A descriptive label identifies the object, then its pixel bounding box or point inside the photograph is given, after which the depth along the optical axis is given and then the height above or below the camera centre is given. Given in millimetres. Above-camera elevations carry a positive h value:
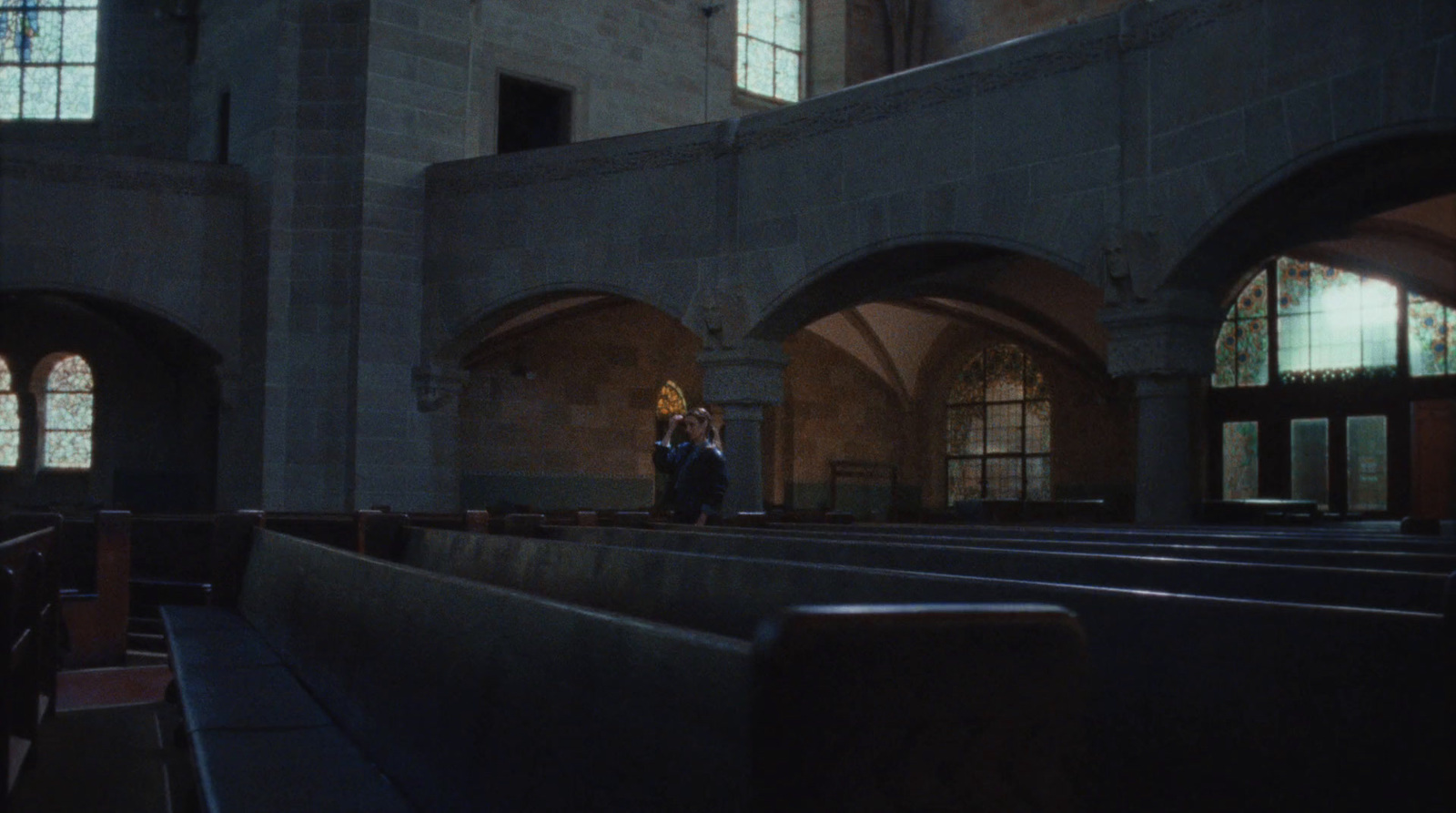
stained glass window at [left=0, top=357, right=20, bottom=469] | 15359 +415
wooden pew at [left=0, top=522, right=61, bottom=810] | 2727 -521
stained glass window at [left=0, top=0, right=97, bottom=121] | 15422 +4796
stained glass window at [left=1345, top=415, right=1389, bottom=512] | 14336 +244
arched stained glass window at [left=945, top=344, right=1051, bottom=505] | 17156 +647
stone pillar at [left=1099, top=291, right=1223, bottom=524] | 8453 +730
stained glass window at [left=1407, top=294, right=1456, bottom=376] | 13922 +1646
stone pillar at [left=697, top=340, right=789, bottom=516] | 11211 +671
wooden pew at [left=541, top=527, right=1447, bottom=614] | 1871 -170
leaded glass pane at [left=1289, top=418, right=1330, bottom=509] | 14844 +291
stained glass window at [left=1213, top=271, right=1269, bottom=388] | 15391 +1709
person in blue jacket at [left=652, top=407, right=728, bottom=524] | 7152 -30
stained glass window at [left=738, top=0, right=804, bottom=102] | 16562 +5574
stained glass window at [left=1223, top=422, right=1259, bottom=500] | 15422 +266
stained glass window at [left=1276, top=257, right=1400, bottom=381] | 14359 +1865
